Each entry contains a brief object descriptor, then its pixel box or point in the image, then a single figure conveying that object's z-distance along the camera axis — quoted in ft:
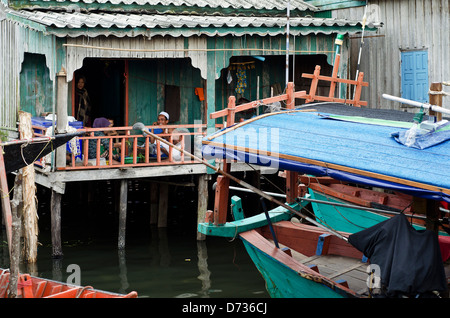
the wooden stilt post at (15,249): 32.63
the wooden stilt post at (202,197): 55.72
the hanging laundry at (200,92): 61.62
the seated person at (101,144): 52.31
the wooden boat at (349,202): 42.91
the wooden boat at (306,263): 33.86
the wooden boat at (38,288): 32.96
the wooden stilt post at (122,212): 52.80
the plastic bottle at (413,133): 32.12
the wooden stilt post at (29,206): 47.73
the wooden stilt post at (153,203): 61.36
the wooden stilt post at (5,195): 33.68
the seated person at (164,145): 53.93
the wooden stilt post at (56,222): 50.03
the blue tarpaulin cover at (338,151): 29.66
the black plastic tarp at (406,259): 29.17
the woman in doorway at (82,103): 58.08
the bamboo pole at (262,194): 33.45
